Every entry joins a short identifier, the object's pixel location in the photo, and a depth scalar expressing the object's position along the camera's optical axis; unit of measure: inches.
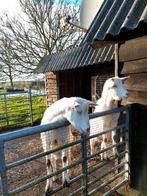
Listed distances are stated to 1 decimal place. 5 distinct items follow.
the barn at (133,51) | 89.3
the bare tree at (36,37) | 521.3
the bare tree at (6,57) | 525.3
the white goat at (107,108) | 125.7
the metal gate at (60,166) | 73.6
